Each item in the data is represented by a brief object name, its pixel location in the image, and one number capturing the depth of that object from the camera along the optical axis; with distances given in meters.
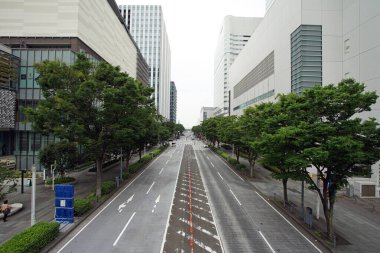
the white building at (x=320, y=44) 32.84
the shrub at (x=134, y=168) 39.66
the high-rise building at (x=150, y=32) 163.38
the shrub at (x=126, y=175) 35.52
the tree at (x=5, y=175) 15.62
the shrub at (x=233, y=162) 49.48
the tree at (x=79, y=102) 24.70
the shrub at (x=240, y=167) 44.52
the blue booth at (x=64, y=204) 17.97
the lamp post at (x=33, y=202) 16.89
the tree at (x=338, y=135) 15.08
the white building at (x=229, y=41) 167.62
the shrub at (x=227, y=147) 91.59
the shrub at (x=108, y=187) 26.99
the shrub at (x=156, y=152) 66.88
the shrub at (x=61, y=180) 32.22
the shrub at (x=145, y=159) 49.91
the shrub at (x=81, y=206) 20.64
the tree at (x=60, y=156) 32.09
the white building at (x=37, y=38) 43.78
